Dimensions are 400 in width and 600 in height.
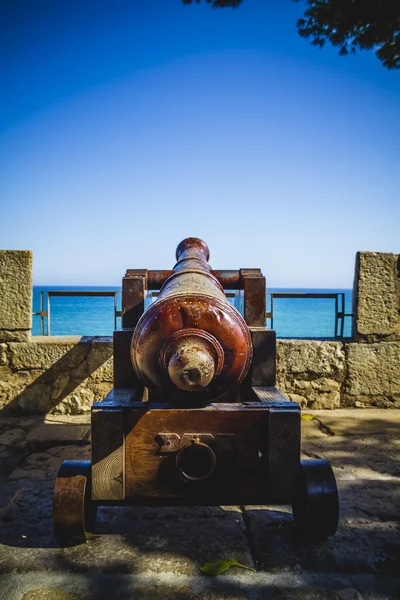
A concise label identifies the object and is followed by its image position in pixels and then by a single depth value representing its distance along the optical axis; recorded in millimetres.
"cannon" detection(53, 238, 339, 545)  2086
